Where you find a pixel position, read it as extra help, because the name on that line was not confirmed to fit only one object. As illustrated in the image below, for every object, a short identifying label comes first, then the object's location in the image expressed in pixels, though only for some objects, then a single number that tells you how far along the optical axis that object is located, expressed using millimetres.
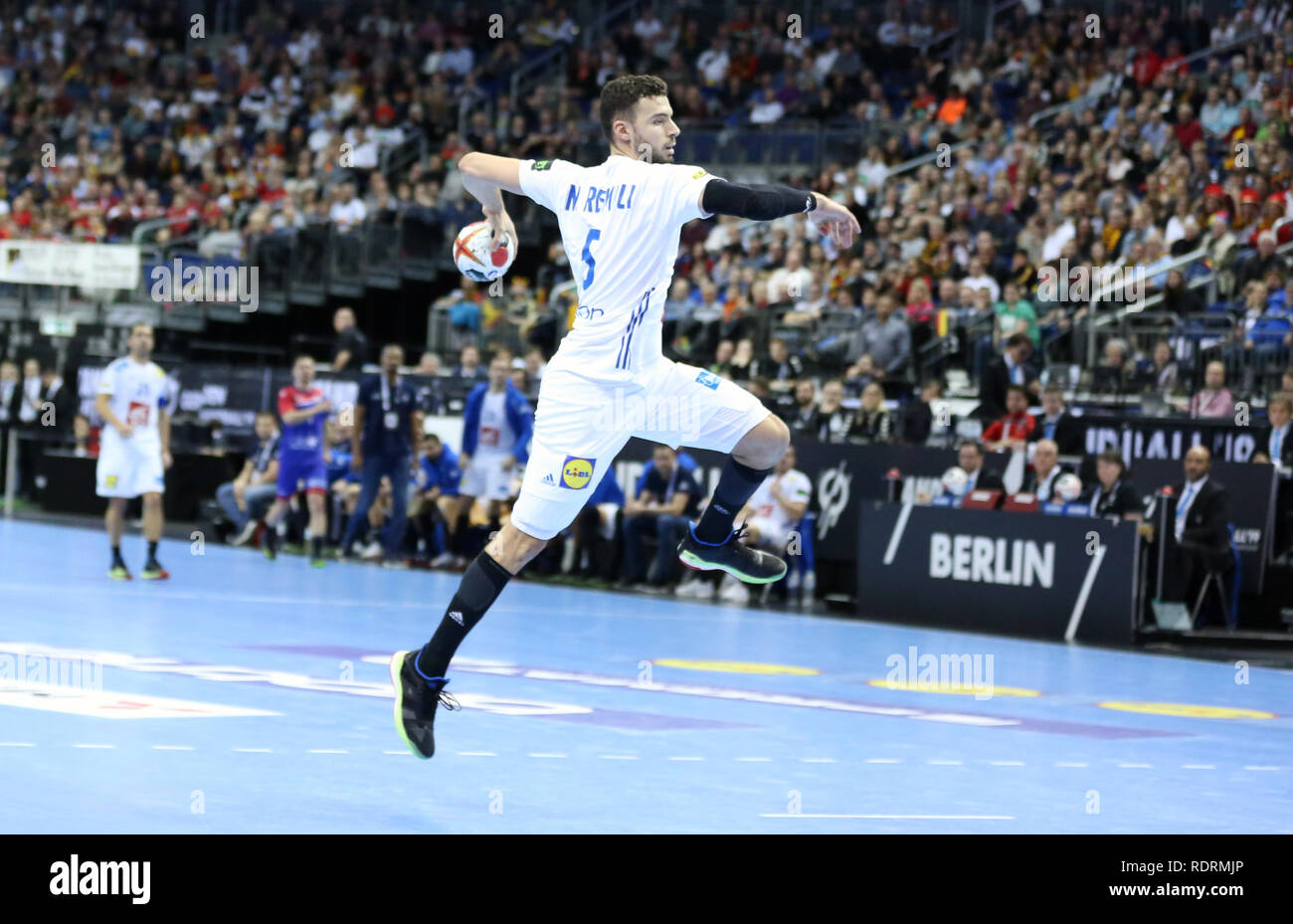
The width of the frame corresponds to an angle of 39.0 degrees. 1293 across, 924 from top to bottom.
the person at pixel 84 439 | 24461
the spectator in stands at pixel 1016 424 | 16609
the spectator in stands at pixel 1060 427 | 16422
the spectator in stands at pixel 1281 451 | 15406
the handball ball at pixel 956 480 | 15906
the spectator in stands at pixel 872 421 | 17531
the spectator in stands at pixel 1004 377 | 17312
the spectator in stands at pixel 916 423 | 17234
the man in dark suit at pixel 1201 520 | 14898
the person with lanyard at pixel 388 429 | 18422
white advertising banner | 24875
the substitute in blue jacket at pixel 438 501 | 19234
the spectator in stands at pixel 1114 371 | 17469
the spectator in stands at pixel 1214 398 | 16219
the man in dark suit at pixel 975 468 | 16000
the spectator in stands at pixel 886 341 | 18844
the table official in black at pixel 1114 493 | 15086
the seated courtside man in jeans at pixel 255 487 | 20188
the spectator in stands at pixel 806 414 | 17938
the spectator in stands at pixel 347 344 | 21781
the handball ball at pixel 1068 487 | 15164
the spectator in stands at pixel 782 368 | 19266
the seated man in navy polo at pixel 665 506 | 17484
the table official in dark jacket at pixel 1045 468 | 15547
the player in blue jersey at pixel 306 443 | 18516
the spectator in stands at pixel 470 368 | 20906
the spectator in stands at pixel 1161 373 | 17078
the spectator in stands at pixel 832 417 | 17750
